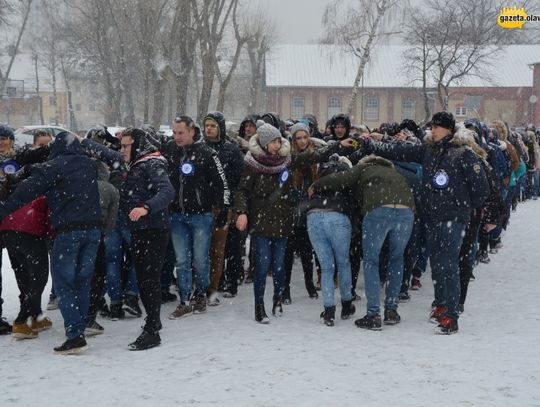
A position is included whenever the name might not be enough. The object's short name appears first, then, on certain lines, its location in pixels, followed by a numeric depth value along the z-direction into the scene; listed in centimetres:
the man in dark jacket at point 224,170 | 768
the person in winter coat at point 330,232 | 669
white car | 2431
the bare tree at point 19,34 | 4544
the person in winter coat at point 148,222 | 597
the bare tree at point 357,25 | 3002
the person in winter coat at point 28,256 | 615
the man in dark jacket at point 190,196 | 698
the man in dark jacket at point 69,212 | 559
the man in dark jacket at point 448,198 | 635
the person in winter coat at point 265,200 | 676
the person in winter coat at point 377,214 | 653
